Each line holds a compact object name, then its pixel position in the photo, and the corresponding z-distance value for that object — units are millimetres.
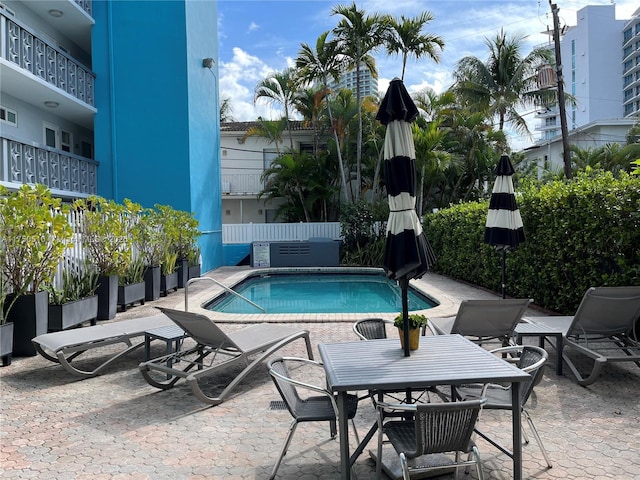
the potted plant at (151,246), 10352
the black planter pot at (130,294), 8992
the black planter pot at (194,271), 13294
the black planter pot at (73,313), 6500
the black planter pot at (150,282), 10336
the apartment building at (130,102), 14391
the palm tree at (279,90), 22984
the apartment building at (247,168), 25438
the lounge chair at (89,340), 5014
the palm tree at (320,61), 19391
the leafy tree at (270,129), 22641
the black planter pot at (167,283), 11164
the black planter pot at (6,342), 5402
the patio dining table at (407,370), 2793
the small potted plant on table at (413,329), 3484
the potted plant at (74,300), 6512
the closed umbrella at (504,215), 7375
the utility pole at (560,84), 14250
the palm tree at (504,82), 24875
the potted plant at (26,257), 5848
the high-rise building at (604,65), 88125
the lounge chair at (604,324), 4867
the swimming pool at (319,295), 10906
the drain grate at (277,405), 3745
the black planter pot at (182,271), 12461
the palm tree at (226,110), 44822
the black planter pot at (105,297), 8055
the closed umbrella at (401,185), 3518
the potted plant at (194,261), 13352
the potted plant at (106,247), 8086
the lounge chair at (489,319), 5016
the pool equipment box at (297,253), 18109
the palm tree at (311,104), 22438
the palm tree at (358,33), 18547
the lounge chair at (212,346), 4401
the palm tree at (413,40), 18812
